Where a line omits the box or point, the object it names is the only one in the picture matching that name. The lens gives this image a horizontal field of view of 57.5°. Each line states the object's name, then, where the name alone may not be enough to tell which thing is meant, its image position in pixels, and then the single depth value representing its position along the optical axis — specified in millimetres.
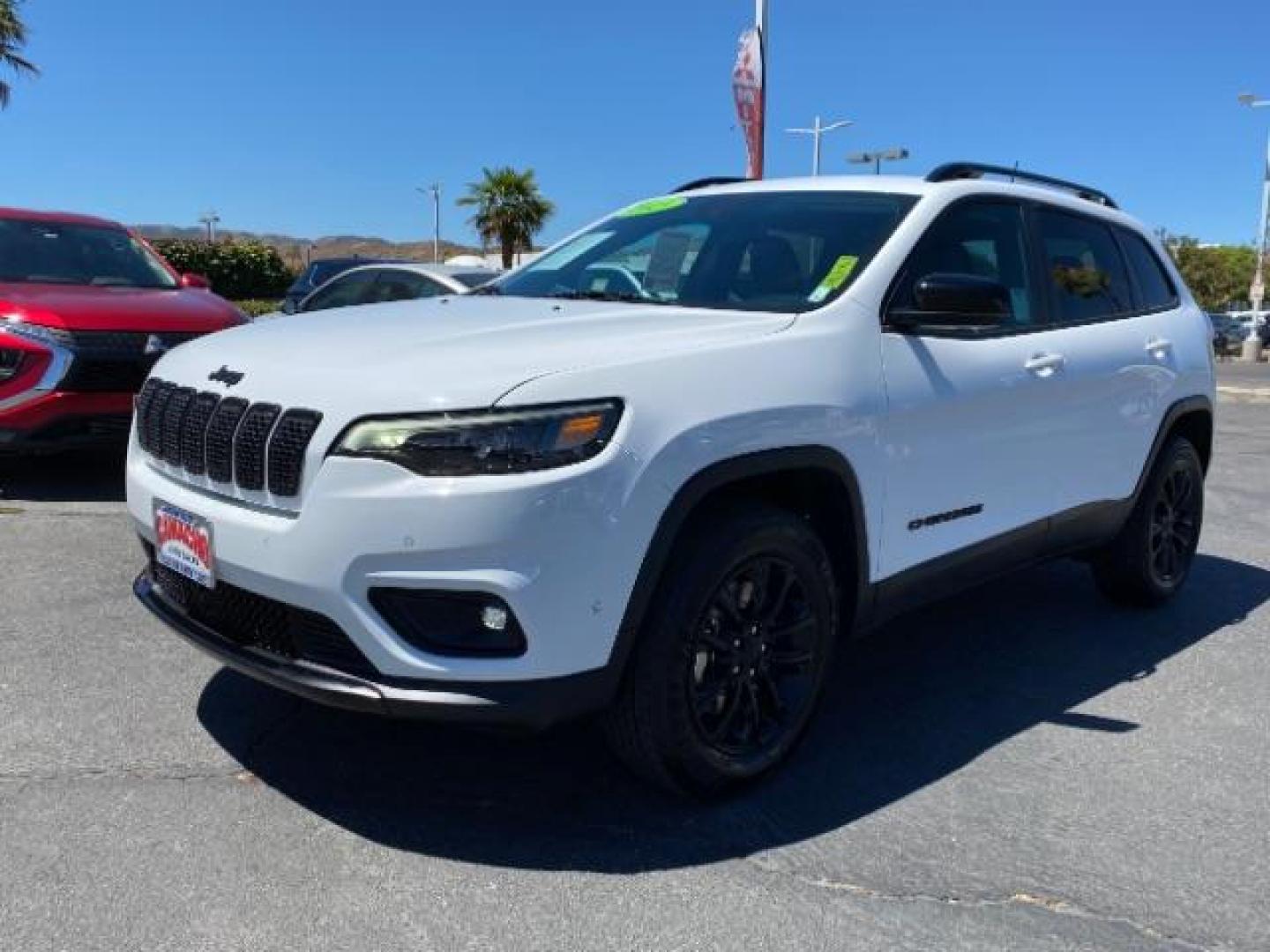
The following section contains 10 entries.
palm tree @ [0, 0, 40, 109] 29141
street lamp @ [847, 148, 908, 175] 28138
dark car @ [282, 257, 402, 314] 16516
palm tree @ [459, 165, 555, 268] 47438
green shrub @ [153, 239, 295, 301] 39031
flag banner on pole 14414
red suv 6055
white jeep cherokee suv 2578
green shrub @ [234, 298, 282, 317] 31306
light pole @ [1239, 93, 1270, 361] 33438
